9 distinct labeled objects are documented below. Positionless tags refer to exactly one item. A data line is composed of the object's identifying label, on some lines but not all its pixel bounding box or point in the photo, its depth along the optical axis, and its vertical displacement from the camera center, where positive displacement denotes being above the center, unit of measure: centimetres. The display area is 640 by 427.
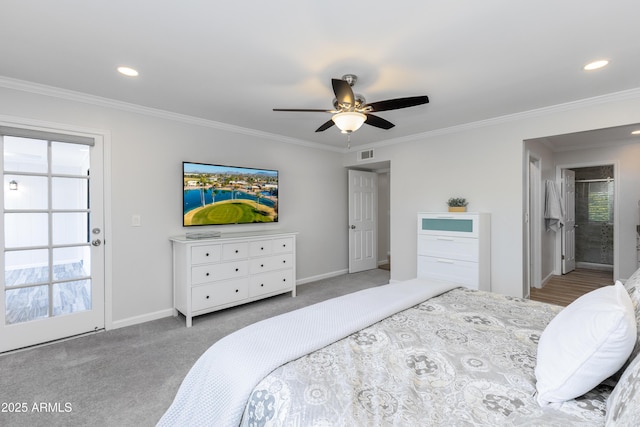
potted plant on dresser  380 +11
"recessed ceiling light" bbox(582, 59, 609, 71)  225 +116
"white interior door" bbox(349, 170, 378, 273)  547 -15
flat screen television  351 +24
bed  89 -60
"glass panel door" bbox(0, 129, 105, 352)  260 -23
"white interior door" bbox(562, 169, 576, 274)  527 -21
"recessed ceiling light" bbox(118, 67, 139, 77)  234 +116
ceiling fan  214 +82
